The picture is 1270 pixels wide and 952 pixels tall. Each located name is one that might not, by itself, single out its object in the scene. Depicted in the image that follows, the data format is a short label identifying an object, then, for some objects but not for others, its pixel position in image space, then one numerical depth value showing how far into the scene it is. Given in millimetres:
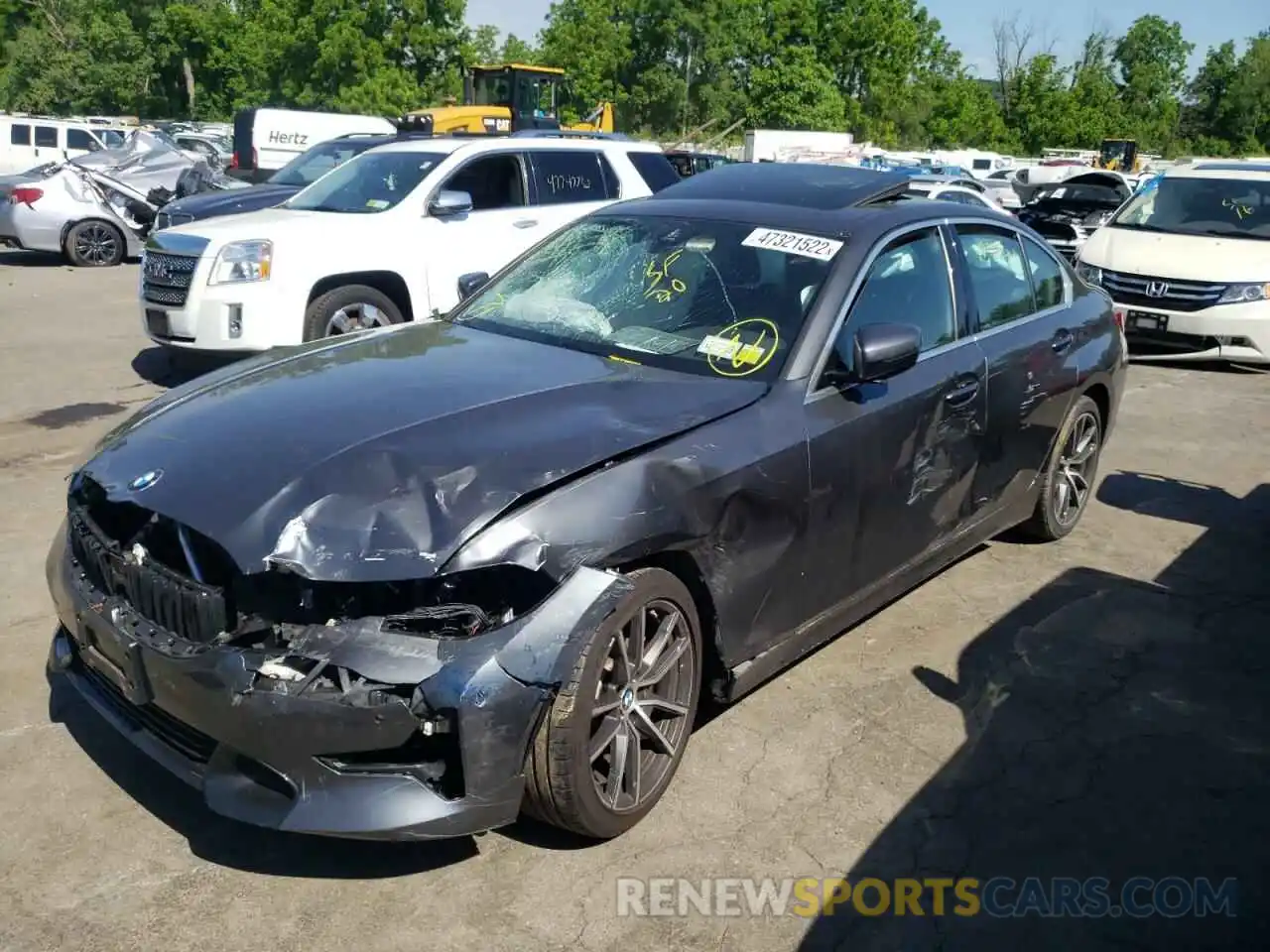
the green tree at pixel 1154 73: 75125
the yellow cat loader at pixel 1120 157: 45250
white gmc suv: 7934
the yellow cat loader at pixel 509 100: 23183
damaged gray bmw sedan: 2740
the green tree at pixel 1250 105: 75125
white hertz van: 23859
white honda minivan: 9727
